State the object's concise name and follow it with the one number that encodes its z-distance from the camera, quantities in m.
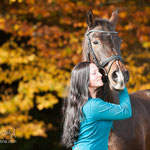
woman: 10.59
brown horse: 10.99
